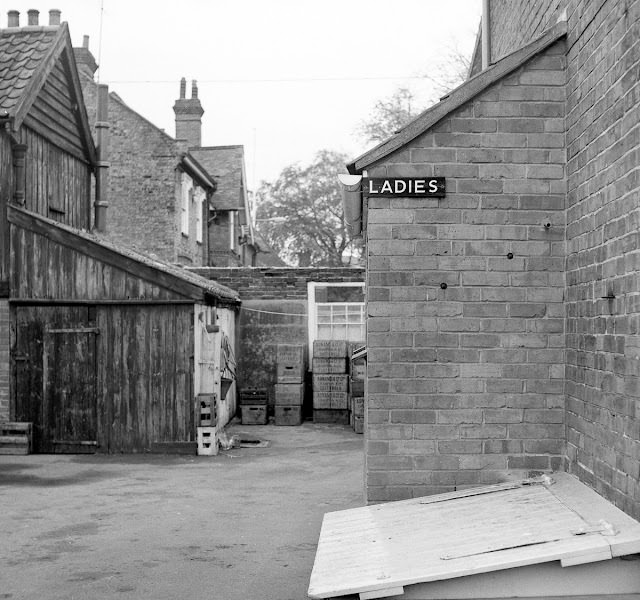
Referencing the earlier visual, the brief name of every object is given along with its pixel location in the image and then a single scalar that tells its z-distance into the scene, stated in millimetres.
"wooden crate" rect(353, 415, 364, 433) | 19094
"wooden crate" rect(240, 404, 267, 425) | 20859
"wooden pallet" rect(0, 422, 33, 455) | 15477
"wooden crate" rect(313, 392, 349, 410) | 20891
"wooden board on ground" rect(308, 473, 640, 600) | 4867
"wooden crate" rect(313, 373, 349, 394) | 20953
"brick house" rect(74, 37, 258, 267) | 25953
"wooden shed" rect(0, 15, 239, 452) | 15766
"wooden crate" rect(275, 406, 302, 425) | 20609
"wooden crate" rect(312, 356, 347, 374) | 20969
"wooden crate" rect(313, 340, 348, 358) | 21016
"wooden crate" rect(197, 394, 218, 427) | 15609
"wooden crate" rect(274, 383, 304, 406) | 20656
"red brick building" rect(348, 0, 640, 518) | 6688
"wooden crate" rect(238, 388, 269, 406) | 21016
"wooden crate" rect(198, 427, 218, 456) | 15602
